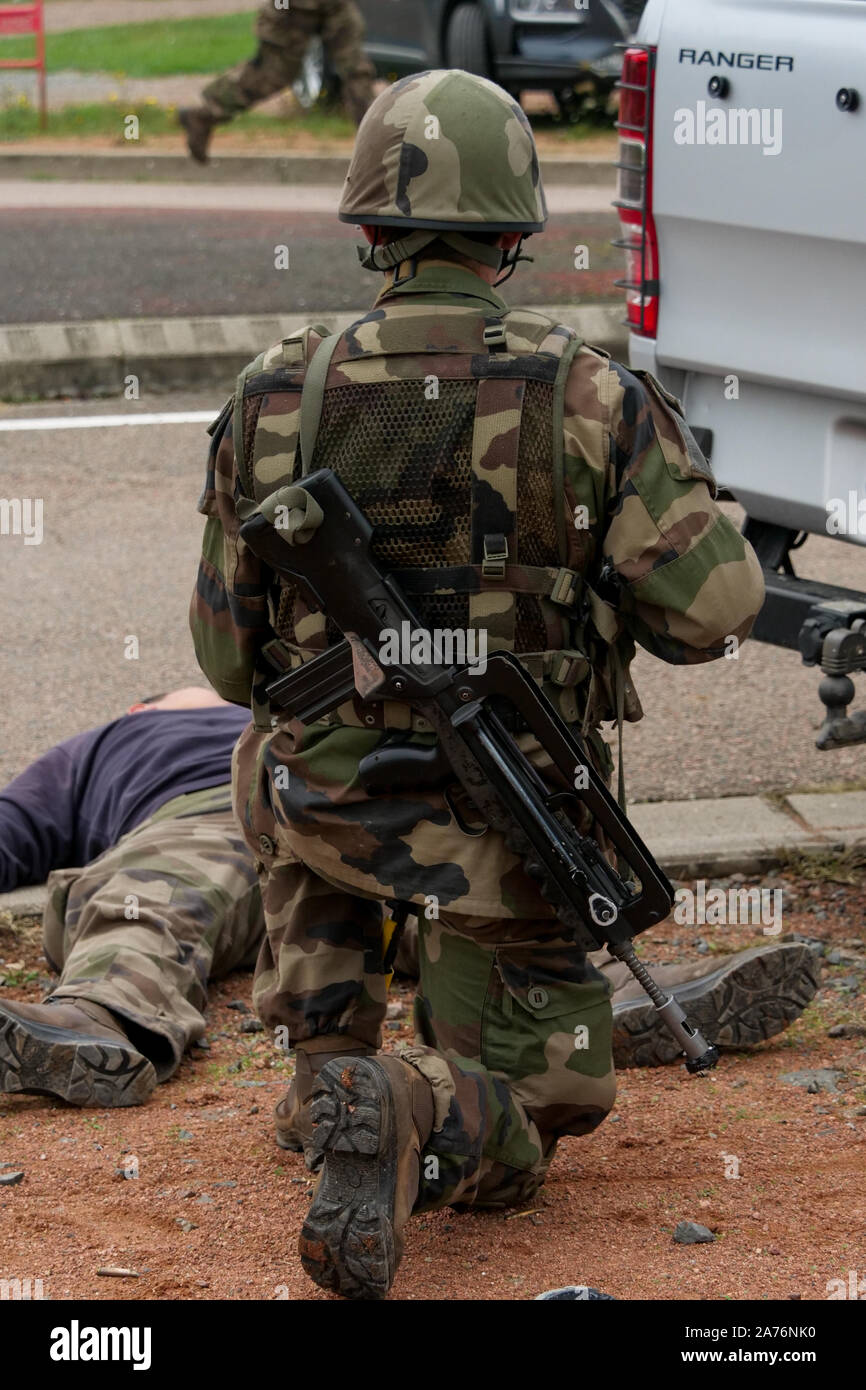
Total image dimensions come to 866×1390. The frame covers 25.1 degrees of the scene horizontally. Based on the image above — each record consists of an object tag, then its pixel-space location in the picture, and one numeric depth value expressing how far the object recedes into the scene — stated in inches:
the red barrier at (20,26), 606.9
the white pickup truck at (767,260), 156.8
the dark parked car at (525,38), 558.9
